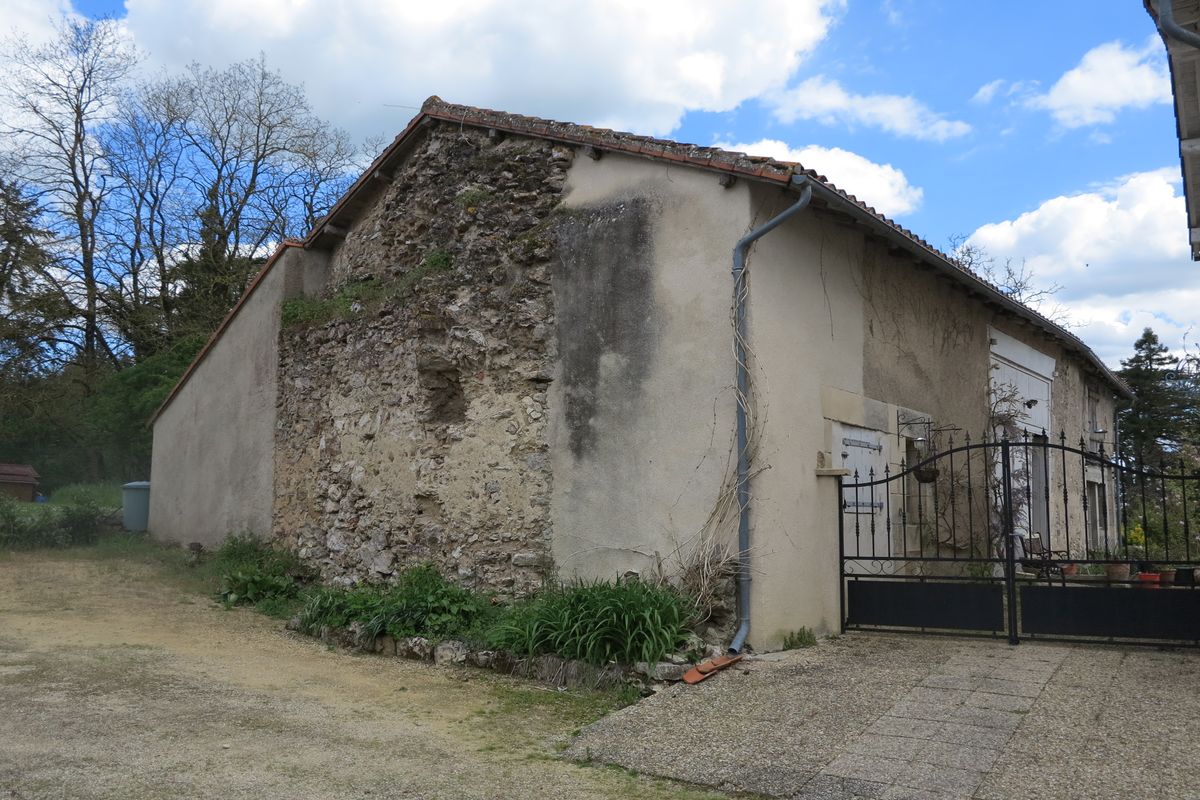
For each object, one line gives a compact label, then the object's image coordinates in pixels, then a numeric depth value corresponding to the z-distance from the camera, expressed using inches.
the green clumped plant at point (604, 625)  279.9
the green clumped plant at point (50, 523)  557.9
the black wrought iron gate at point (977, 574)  288.8
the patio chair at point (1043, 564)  293.1
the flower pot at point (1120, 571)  466.9
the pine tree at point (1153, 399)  1015.0
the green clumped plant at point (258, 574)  428.1
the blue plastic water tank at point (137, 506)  614.2
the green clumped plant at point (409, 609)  334.6
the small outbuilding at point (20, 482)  891.4
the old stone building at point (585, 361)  309.6
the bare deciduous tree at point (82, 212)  973.8
